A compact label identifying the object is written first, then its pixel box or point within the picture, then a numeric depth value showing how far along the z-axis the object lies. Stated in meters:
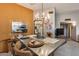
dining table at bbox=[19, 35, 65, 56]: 0.81
